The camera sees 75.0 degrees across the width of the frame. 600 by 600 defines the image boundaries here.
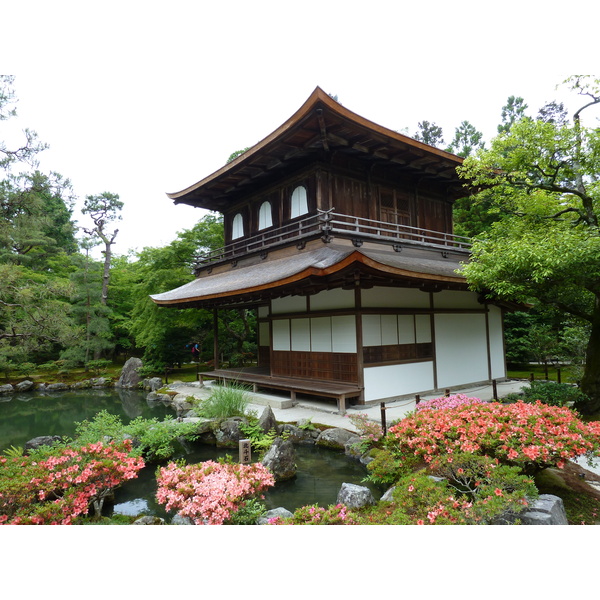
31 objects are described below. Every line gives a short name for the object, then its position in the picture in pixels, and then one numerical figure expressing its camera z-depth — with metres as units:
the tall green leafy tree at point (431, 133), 23.25
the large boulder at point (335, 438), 6.20
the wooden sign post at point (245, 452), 4.24
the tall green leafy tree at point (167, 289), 14.97
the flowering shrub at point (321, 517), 2.86
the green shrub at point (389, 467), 4.01
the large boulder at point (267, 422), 6.61
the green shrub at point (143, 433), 5.79
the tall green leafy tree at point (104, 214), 17.75
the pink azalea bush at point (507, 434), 3.15
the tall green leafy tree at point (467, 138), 19.42
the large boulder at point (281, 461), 5.07
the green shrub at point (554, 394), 6.18
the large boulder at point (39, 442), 6.46
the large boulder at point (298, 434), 6.67
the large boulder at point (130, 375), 15.47
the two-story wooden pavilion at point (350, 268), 8.09
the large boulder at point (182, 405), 9.66
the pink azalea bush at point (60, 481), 3.01
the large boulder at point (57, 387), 15.24
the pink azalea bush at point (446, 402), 4.97
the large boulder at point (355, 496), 3.81
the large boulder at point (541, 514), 2.77
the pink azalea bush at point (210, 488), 3.12
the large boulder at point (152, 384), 13.93
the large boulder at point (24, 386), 15.11
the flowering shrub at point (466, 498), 2.67
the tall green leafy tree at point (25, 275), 9.59
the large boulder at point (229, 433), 6.73
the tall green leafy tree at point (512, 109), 18.75
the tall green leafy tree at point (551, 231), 5.12
